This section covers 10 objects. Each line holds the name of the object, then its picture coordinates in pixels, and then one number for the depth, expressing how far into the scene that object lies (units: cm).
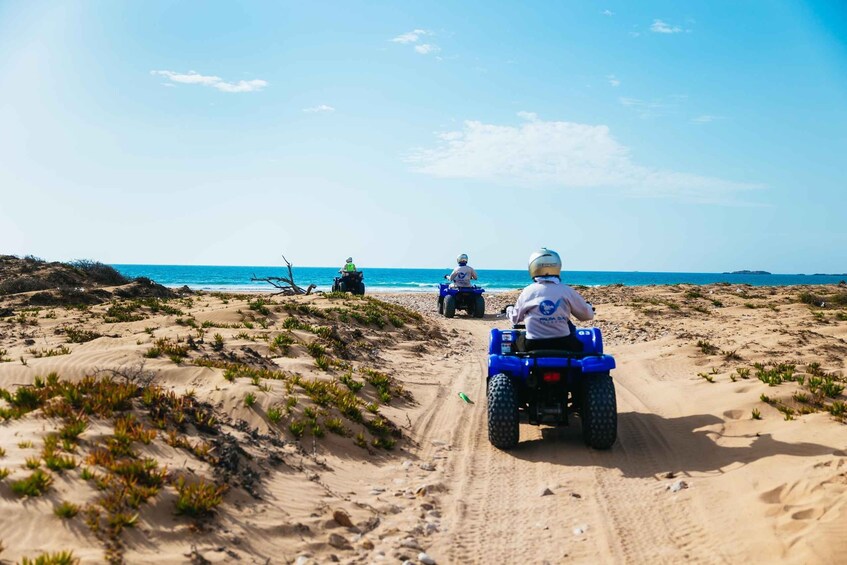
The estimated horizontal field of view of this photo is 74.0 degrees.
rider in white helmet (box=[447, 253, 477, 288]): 2405
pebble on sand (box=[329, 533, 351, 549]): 481
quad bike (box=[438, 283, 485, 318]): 2417
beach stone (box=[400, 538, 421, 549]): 491
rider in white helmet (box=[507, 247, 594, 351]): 784
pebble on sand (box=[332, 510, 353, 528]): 521
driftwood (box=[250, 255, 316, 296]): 2792
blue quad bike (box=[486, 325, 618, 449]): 721
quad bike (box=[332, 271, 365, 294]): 2933
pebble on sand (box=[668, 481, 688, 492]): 607
